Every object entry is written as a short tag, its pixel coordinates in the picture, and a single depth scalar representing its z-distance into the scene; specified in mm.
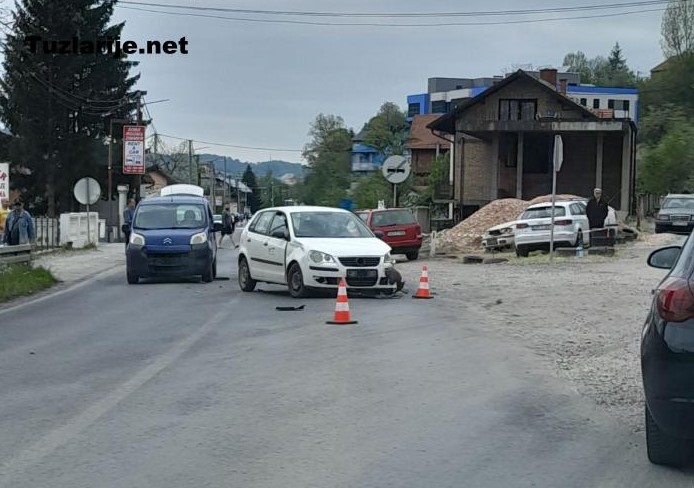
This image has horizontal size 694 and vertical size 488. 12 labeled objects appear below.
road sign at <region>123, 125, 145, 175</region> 48781
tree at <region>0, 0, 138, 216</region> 55562
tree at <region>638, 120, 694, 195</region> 52906
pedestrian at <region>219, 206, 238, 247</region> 35781
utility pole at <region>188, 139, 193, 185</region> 92638
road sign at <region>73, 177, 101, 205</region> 32469
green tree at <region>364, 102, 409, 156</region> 92688
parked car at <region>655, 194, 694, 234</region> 37125
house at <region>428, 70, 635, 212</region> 42844
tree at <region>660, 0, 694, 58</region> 84562
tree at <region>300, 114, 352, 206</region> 102812
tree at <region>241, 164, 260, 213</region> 182625
